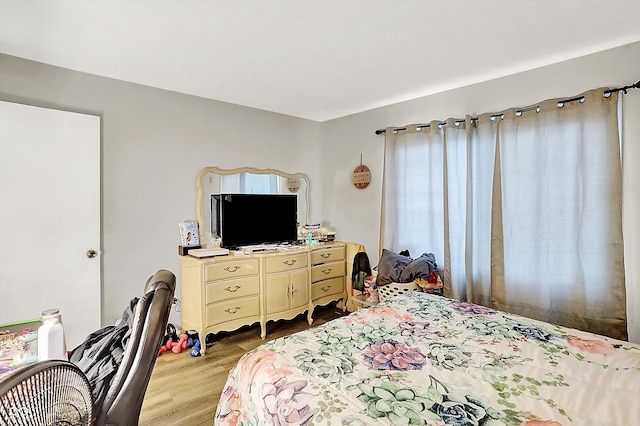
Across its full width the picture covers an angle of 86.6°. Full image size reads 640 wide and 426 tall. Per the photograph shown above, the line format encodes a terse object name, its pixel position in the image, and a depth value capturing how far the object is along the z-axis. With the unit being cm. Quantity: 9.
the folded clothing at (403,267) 322
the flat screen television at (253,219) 351
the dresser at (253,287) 307
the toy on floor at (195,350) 296
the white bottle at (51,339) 112
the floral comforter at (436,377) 119
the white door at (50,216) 248
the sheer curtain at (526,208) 238
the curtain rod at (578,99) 229
